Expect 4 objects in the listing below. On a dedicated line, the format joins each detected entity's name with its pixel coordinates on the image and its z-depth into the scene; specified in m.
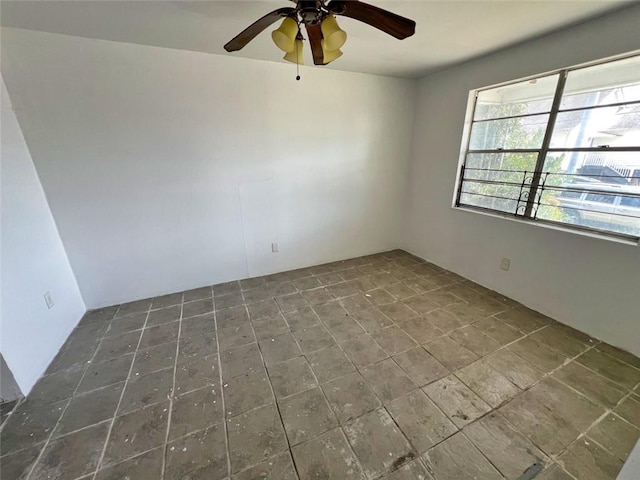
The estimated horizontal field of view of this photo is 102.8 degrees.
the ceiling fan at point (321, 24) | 1.22
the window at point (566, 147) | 1.88
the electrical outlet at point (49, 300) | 1.97
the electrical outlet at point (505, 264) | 2.60
